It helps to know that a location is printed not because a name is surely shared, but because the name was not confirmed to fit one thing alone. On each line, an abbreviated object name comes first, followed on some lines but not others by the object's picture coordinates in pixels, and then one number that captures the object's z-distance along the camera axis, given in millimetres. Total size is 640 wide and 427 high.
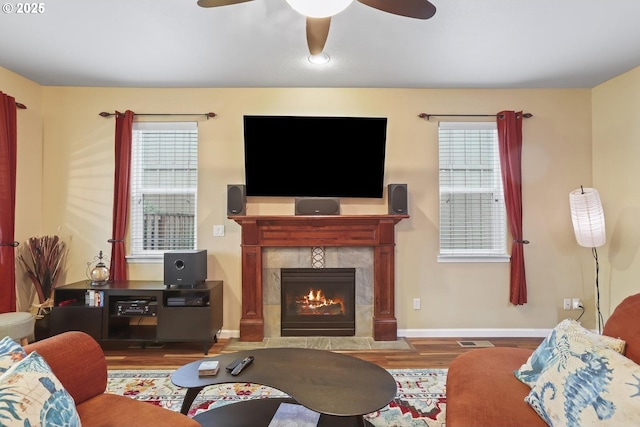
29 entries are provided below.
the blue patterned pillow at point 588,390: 1171
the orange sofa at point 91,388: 1375
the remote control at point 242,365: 1842
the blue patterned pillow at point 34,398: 1060
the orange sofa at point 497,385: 1396
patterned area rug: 2160
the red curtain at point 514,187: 3645
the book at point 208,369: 1818
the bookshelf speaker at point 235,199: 3545
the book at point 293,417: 1950
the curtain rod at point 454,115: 3750
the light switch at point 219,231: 3742
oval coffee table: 1597
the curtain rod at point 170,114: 3705
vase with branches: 3439
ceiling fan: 1518
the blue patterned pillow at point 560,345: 1474
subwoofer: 3275
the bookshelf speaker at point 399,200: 3564
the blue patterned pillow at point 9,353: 1265
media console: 3229
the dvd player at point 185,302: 3254
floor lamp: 3293
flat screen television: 3525
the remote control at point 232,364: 1898
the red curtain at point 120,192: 3615
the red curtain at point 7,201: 3111
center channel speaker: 3627
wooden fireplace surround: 3547
